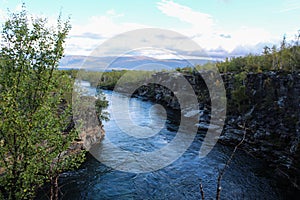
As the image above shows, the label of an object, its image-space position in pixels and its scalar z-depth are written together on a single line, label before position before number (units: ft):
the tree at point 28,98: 39.01
